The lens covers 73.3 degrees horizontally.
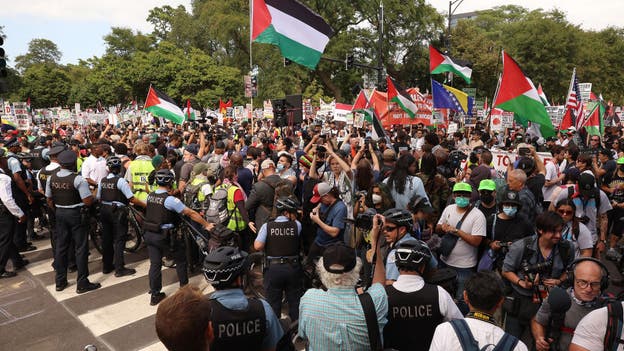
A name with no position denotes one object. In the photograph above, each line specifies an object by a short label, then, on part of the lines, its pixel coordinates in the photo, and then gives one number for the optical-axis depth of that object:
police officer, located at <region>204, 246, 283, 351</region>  2.57
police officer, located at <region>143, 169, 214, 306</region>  5.57
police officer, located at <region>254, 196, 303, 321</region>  4.46
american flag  12.73
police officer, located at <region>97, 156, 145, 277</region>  6.52
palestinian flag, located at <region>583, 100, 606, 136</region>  11.49
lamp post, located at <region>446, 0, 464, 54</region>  20.28
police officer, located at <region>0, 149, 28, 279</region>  6.50
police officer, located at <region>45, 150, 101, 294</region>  6.06
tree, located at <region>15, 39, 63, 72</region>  87.46
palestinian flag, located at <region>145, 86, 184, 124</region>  12.60
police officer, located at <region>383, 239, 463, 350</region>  2.71
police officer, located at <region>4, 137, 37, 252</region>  7.26
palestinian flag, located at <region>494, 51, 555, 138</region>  8.85
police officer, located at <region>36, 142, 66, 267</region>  7.00
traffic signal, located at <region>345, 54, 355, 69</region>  20.16
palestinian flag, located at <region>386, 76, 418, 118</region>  11.45
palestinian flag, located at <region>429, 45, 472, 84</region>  12.84
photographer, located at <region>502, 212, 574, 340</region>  3.55
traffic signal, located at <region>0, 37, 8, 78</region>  10.17
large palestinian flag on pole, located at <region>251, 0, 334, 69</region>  7.49
